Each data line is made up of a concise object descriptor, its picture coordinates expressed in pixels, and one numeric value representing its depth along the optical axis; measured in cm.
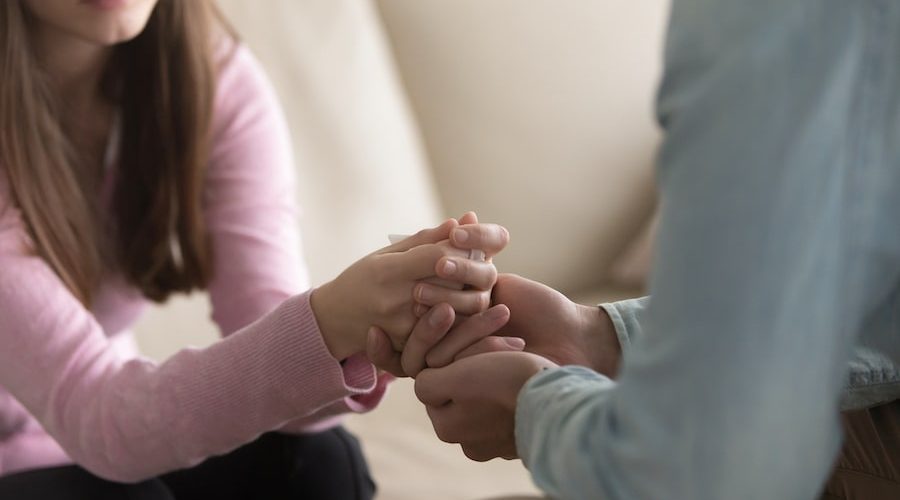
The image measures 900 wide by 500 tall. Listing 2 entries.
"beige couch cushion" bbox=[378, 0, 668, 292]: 196
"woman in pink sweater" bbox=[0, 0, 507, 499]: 141
